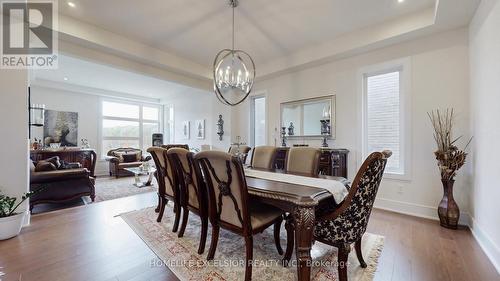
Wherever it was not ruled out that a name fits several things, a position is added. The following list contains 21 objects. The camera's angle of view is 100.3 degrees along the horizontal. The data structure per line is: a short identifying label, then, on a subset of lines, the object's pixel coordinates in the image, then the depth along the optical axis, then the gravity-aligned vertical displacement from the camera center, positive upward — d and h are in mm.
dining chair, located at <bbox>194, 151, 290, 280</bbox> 1589 -532
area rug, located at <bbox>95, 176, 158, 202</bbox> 4277 -1131
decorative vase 2617 -872
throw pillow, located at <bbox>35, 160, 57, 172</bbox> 3387 -438
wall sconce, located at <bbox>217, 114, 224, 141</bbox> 5914 +374
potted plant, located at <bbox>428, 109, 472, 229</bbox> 2602 -385
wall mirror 4023 +477
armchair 6445 -633
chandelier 2896 +882
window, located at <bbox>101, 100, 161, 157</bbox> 7414 +609
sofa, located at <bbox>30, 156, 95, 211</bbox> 3197 -710
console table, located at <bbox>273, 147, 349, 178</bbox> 3559 -374
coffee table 5087 -800
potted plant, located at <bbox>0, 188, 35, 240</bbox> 2289 -879
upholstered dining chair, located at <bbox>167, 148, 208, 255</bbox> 2055 -498
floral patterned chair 1461 -565
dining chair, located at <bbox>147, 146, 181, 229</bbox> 2594 -570
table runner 1732 -391
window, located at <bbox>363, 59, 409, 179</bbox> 3287 +435
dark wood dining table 1410 -466
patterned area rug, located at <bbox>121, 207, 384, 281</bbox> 1746 -1124
